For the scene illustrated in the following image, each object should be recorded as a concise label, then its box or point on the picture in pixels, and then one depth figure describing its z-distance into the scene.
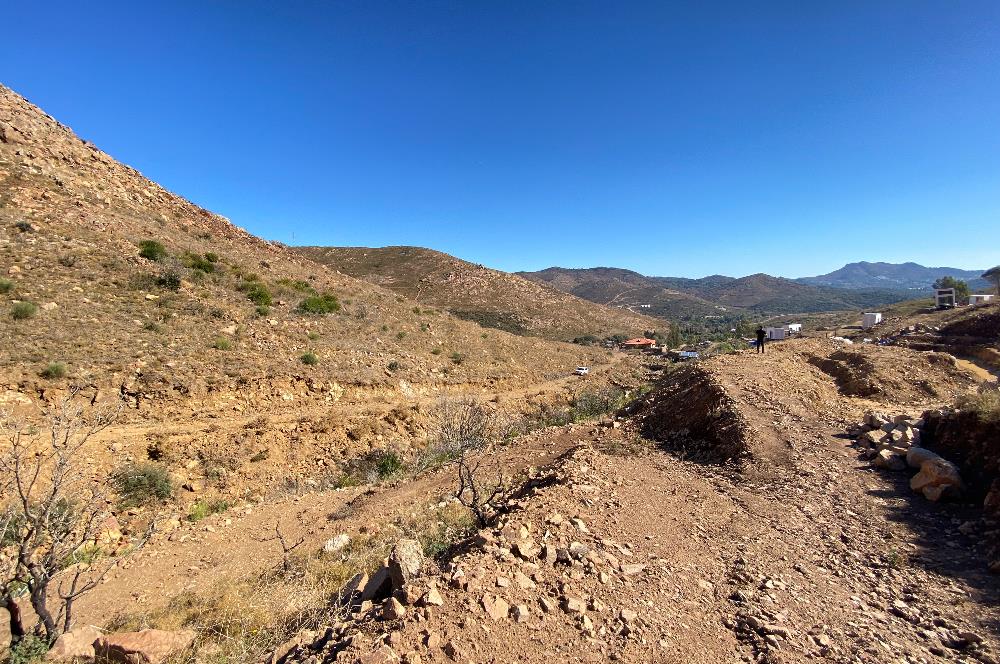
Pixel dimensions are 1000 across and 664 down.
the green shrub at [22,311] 13.27
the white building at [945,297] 52.35
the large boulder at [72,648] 3.83
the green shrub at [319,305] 22.97
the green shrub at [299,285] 25.76
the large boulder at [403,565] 4.12
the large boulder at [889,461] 6.96
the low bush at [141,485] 9.57
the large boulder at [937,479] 5.95
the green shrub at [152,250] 20.02
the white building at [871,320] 49.38
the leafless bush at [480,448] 6.86
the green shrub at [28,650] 3.69
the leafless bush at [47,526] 3.77
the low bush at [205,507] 9.41
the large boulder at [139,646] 3.85
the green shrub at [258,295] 21.27
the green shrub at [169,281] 18.53
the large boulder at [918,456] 6.54
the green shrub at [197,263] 21.75
